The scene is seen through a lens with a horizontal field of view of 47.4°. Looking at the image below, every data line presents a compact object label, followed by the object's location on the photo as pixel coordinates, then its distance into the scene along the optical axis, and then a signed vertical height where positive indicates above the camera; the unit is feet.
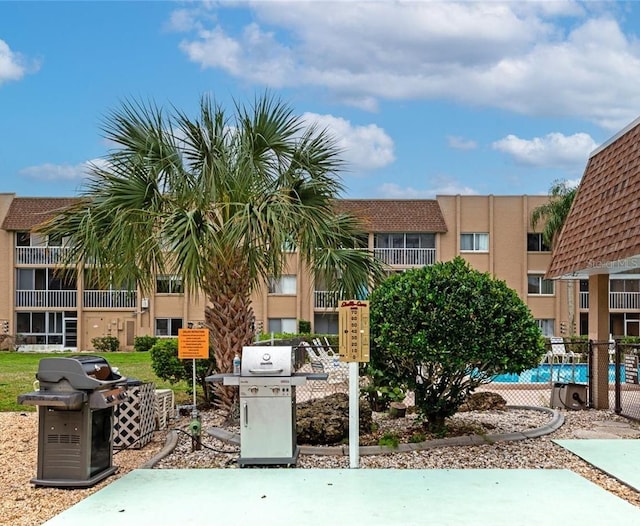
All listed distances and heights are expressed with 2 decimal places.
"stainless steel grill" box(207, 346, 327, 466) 25.53 -3.75
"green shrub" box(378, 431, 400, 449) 28.24 -5.32
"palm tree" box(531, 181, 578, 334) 113.70 +14.52
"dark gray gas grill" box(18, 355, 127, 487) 22.99 -3.78
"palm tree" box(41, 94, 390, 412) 32.45 +4.45
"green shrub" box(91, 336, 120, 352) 122.31 -6.85
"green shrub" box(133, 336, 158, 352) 118.52 -6.45
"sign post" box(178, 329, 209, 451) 30.48 -1.68
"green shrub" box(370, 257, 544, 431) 27.25 -0.88
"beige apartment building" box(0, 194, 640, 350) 123.85 +6.79
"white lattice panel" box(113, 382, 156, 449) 29.81 -4.87
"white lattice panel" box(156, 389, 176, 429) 33.22 -4.87
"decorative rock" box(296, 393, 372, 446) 28.73 -4.76
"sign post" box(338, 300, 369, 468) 25.86 -1.51
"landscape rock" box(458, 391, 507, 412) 38.55 -5.24
